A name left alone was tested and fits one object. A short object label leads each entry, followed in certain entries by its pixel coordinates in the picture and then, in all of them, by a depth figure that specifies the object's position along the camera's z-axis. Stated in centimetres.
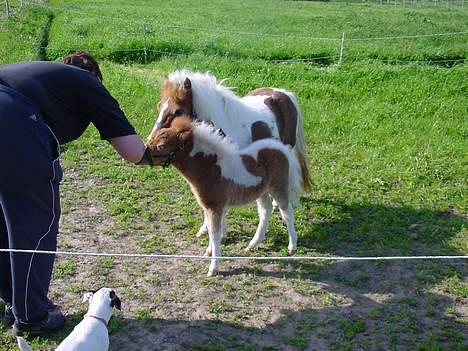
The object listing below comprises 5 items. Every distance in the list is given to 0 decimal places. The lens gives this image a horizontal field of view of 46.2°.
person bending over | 333
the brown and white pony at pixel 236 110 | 491
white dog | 308
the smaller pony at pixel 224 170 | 439
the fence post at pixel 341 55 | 1286
